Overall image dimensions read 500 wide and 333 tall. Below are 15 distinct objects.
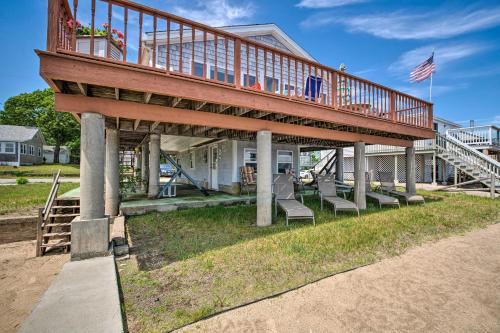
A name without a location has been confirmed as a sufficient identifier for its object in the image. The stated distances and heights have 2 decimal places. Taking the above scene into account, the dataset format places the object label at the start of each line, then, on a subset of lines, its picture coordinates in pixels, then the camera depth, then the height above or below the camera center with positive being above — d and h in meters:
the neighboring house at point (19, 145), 29.91 +2.89
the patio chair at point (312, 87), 10.58 +3.70
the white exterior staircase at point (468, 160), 12.21 +0.53
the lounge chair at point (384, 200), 8.23 -1.13
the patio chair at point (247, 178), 10.07 -0.46
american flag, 14.74 +6.40
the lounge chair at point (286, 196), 6.40 -0.94
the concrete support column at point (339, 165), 13.38 +0.18
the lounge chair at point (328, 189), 7.65 -0.78
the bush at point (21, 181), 14.84 -0.96
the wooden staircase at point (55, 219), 5.15 -1.39
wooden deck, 3.56 +1.49
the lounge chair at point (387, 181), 10.68 -0.59
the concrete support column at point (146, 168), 11.06 -0.05
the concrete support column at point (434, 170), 16.16 -0.14
